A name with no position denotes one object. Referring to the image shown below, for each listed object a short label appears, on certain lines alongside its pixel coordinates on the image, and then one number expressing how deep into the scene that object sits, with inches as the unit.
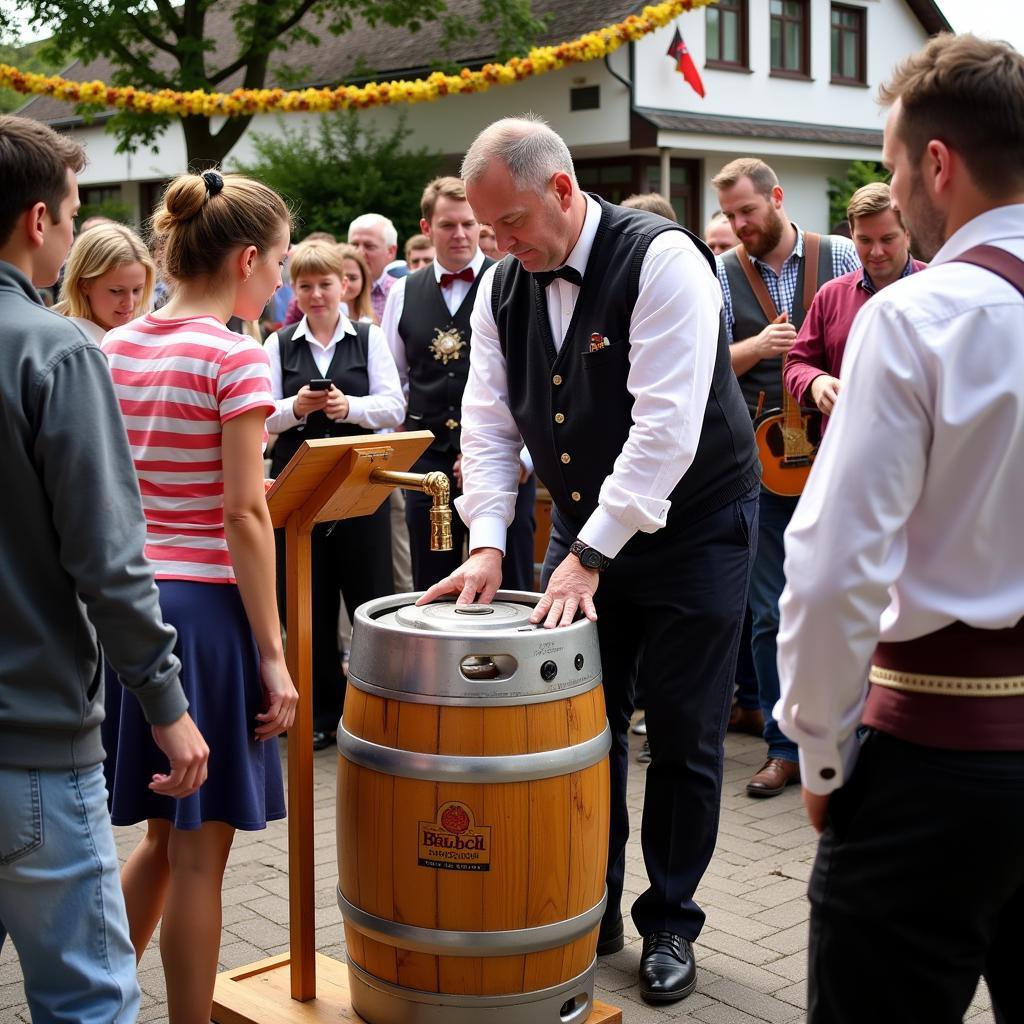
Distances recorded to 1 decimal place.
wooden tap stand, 121.8
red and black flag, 734.5
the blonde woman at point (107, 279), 176.9
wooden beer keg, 111.3
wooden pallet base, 126.6
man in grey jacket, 84.0
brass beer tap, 118.5
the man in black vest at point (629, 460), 127.8
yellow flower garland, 544.7
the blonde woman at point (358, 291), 267.9
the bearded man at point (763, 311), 210.8
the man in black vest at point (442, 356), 243.8
